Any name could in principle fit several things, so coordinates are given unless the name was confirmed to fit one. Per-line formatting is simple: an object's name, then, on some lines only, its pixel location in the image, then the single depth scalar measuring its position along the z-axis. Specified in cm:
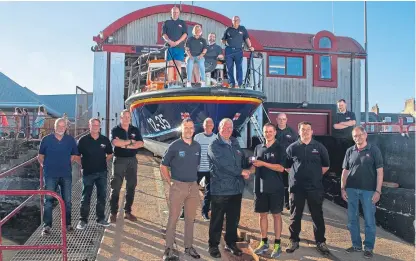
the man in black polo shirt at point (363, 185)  454
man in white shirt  491
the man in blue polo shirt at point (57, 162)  478
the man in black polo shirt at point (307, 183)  447
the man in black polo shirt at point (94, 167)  498
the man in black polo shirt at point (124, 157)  513
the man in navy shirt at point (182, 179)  414
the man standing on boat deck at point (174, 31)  707
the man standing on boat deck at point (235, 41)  725
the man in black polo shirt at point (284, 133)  551
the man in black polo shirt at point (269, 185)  436
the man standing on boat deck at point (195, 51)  677
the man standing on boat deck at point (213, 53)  755
